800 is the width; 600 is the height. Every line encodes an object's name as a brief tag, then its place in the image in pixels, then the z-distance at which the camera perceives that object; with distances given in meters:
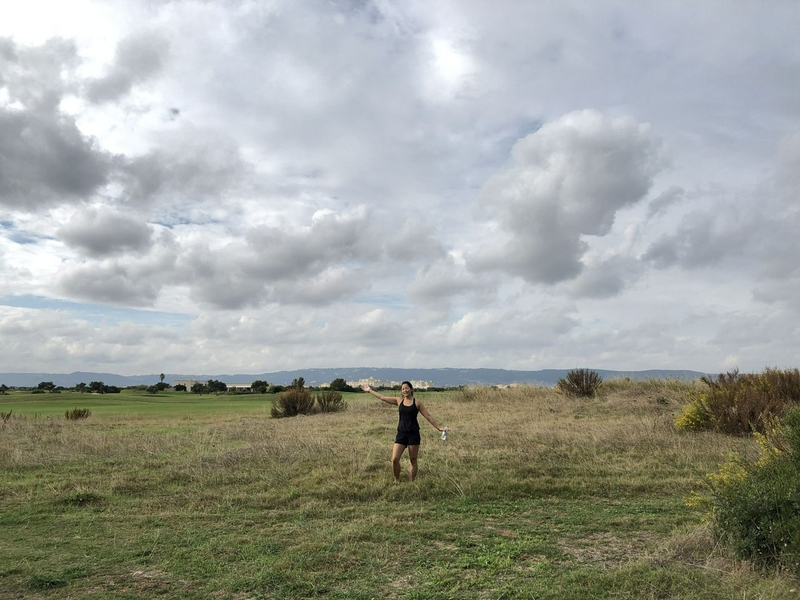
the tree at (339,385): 45.59
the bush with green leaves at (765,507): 5.46
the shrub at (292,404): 27.67
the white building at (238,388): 64.89
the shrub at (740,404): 15.21
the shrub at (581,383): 28.39
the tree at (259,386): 53.77
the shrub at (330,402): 29.23
